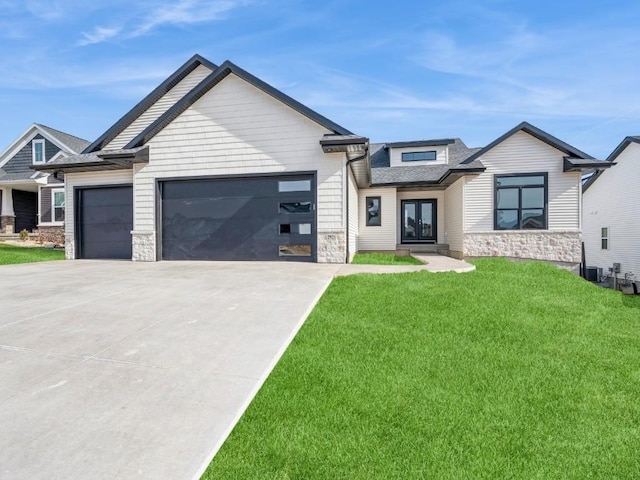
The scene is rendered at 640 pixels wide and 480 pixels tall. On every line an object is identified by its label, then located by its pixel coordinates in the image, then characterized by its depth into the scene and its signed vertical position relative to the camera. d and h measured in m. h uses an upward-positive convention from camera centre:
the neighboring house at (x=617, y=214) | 17.27 +0.99
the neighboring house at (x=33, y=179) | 20.95 +3.39
